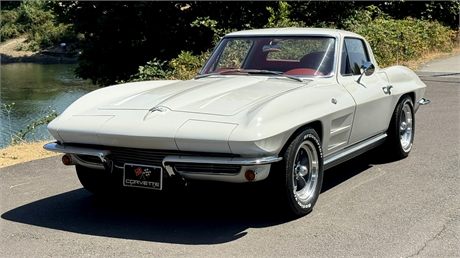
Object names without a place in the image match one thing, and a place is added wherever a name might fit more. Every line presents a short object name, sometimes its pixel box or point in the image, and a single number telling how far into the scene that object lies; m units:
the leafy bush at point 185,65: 15.73
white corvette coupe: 4.38
